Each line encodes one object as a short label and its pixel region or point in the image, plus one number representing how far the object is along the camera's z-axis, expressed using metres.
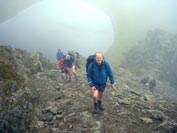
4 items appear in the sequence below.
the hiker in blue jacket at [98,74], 6.76
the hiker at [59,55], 13.44
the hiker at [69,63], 11.88
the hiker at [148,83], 16.29
